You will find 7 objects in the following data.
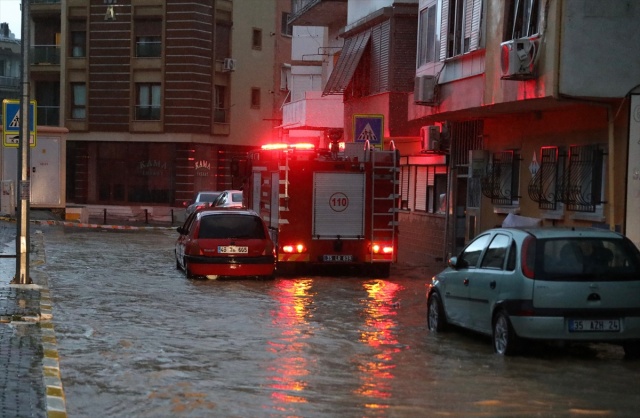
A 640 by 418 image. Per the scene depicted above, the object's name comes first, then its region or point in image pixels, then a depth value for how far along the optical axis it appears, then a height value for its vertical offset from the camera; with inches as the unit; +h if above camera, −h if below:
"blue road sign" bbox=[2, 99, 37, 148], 796.0 +26.6
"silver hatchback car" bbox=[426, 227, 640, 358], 464.8 -49.8
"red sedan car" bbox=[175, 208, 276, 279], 877.2 -66.9
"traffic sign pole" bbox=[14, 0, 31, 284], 729.0 -6.4
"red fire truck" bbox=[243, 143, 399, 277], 931.3 -35.8
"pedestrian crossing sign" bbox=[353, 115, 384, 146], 989.2 +31.2
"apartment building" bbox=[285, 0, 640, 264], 708.7 +45.9
